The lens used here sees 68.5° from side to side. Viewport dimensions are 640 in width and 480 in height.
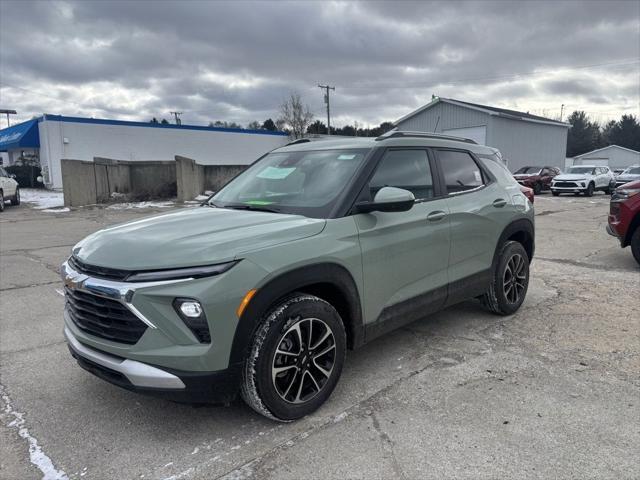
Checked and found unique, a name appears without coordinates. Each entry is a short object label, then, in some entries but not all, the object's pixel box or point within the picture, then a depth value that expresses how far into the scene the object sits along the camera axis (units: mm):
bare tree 48156
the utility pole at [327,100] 54581
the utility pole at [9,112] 41406
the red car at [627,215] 7012
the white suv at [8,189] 18422
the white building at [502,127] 31453
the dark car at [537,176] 25797
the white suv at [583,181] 24344
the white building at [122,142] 27891
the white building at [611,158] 62219
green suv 2551
